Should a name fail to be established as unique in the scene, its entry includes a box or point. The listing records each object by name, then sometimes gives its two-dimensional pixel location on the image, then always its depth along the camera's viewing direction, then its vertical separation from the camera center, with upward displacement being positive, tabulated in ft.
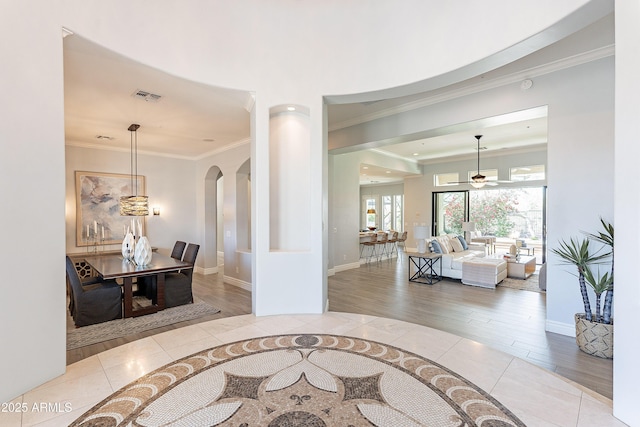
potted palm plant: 9.97 -2.96
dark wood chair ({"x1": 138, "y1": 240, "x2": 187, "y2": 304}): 15.99 -4.41
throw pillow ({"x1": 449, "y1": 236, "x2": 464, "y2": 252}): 25.82 -3.38
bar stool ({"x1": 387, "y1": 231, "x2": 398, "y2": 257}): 32.29 -3.49
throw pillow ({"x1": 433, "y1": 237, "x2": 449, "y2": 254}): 23.36 -3.17
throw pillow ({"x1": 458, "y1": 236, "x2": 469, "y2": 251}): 27.18 -3.39
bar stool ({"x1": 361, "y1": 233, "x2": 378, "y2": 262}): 29.22 -3.55
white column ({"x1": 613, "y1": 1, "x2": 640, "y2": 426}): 5.78 -0.16
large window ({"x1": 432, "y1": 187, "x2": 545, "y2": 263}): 30.91 -0.80
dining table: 13.77 -3.08
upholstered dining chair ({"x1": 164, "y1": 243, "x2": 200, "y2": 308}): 15.46 -4.31
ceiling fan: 25.32 +2.28
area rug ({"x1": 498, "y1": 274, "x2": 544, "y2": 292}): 19.42 -5.43
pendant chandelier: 17.58 +0.16
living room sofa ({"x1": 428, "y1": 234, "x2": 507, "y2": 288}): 19.76 -4.08
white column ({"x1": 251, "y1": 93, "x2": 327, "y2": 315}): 12.48 -1.28
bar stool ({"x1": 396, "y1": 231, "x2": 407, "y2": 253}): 34.42 -3.58
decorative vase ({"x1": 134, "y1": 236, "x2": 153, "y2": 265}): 15.38 -2.38
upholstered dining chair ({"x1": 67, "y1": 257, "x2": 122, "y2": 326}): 12.85 -4.24
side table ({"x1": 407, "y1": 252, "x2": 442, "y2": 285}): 21.16 -5.08
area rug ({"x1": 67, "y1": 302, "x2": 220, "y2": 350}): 11.36 -5.10
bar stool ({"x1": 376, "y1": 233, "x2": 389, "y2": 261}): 30.27 -3.35
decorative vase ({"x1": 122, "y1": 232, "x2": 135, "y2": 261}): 16.67 -2.28
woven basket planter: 9.86 -4.51
